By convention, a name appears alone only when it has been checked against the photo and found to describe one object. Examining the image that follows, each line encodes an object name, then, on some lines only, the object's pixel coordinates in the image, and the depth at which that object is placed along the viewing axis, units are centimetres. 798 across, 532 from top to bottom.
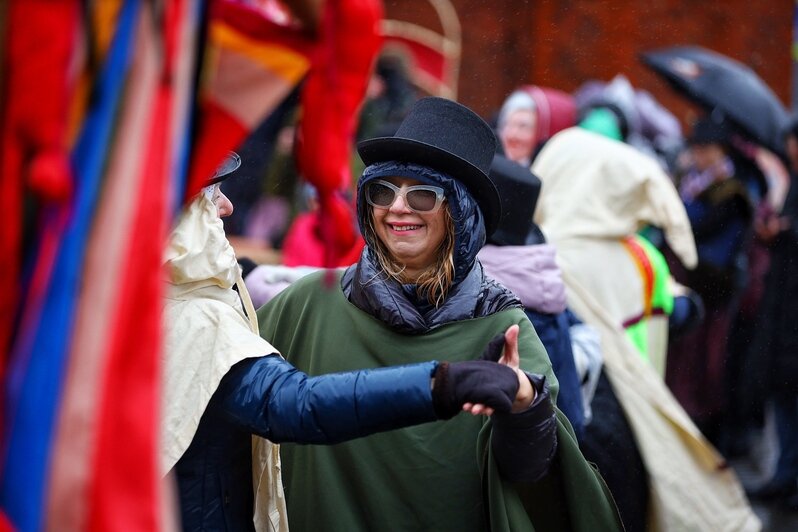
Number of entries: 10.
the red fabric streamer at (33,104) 173
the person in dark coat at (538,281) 493
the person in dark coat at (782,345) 878
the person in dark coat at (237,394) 282
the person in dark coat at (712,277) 898
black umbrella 940
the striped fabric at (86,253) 174
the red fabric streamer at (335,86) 212
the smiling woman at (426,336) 369
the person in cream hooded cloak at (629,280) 580
